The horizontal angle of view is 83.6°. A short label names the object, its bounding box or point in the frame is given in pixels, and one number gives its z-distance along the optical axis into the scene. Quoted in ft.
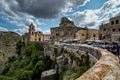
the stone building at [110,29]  57.55
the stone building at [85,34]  82.11
